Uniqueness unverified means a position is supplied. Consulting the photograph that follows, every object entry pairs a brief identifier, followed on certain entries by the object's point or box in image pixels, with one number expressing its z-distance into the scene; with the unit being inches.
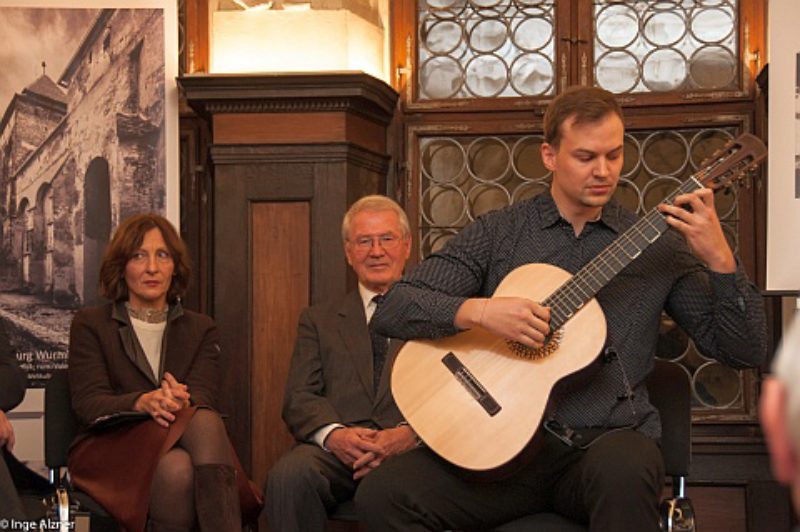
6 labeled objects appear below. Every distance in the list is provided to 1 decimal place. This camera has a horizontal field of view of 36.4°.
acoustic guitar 103.8
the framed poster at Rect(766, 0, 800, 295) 156.6
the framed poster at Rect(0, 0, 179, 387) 172.4
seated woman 132.6
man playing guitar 102.8
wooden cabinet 171.2
